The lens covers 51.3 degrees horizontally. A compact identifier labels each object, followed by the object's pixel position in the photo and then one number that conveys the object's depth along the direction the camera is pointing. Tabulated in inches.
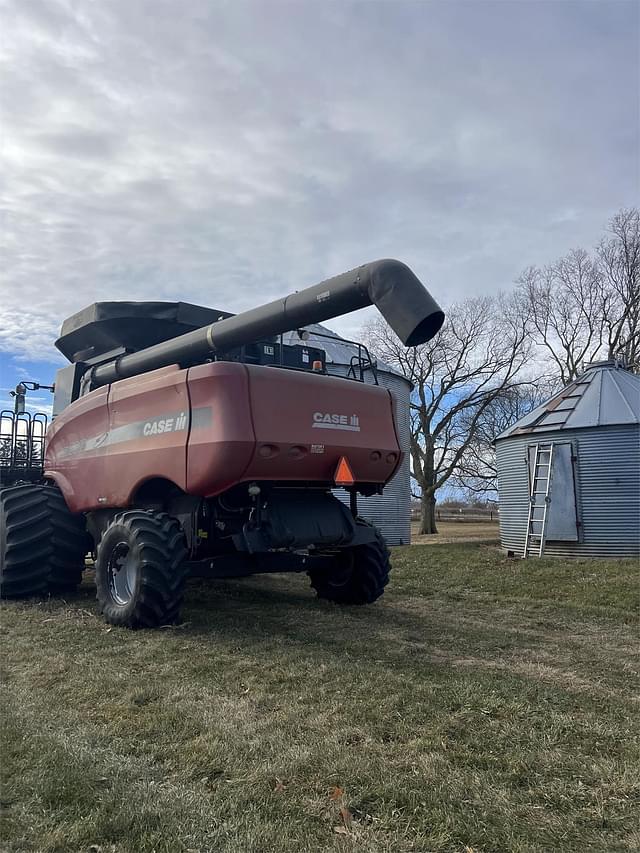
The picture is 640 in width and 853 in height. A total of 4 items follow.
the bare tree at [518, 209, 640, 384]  1165.1
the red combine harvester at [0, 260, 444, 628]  230.2
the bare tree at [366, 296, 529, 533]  1185.4
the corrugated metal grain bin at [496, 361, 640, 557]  559.8
